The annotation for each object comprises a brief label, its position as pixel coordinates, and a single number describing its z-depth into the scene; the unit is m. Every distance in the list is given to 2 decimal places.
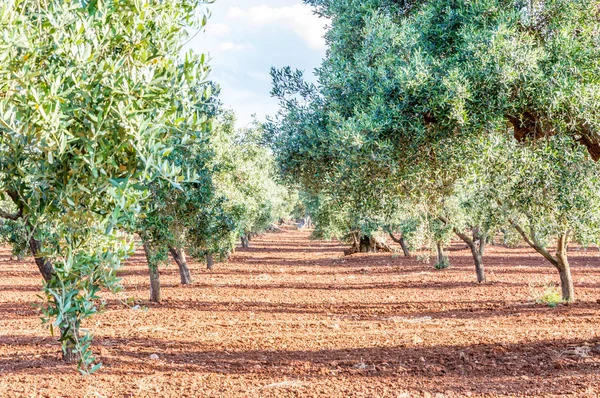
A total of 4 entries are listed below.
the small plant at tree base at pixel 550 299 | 17.97
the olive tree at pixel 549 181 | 9.72
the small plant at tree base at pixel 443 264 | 31.70
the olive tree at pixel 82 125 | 4.81
